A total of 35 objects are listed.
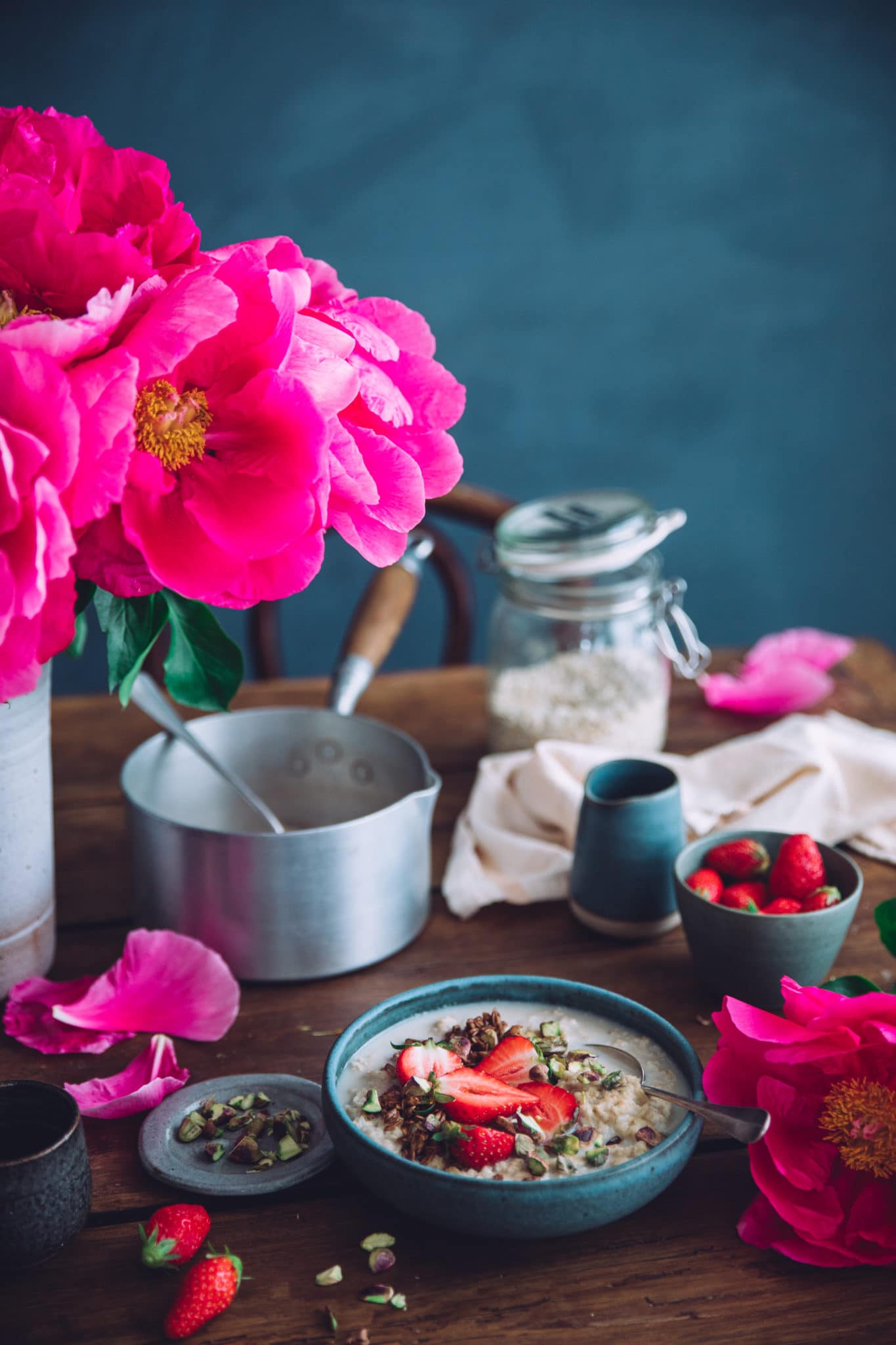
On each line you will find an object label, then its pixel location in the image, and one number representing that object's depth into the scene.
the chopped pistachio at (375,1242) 0.60
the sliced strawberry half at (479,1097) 0.62
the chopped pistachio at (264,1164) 0.65
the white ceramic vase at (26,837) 0.74
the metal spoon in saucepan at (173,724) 0.86
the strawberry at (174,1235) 0.58
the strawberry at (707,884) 0.81
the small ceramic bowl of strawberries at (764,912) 0.77
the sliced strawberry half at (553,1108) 0.63
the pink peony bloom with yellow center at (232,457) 0.55
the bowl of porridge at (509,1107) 0.56
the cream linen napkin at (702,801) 0.97
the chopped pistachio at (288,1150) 0.65
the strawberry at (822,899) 0.79
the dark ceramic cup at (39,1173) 0.56
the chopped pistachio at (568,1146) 0.61
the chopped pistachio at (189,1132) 0.67
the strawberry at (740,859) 0.85
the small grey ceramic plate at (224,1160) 0.63
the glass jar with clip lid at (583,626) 1.11
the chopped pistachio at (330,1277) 0.58
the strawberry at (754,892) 0.82
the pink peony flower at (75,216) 0.54
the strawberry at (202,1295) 0.55
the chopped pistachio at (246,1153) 0.65
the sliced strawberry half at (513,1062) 0.66
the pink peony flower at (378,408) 0.58
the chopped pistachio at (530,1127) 0.62
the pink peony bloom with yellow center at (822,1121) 0.58
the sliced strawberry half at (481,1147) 0.60
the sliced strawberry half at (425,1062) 0.65
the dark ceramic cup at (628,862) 0.86
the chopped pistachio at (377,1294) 0.57
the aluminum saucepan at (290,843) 0.78
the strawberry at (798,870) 0.81
